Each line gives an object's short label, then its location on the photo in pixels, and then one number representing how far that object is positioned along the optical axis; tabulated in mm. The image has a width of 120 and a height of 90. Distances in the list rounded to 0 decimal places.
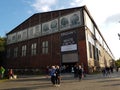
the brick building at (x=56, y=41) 17034
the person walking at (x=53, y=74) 7785
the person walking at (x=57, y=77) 7871
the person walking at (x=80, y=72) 9897
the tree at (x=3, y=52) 26140
